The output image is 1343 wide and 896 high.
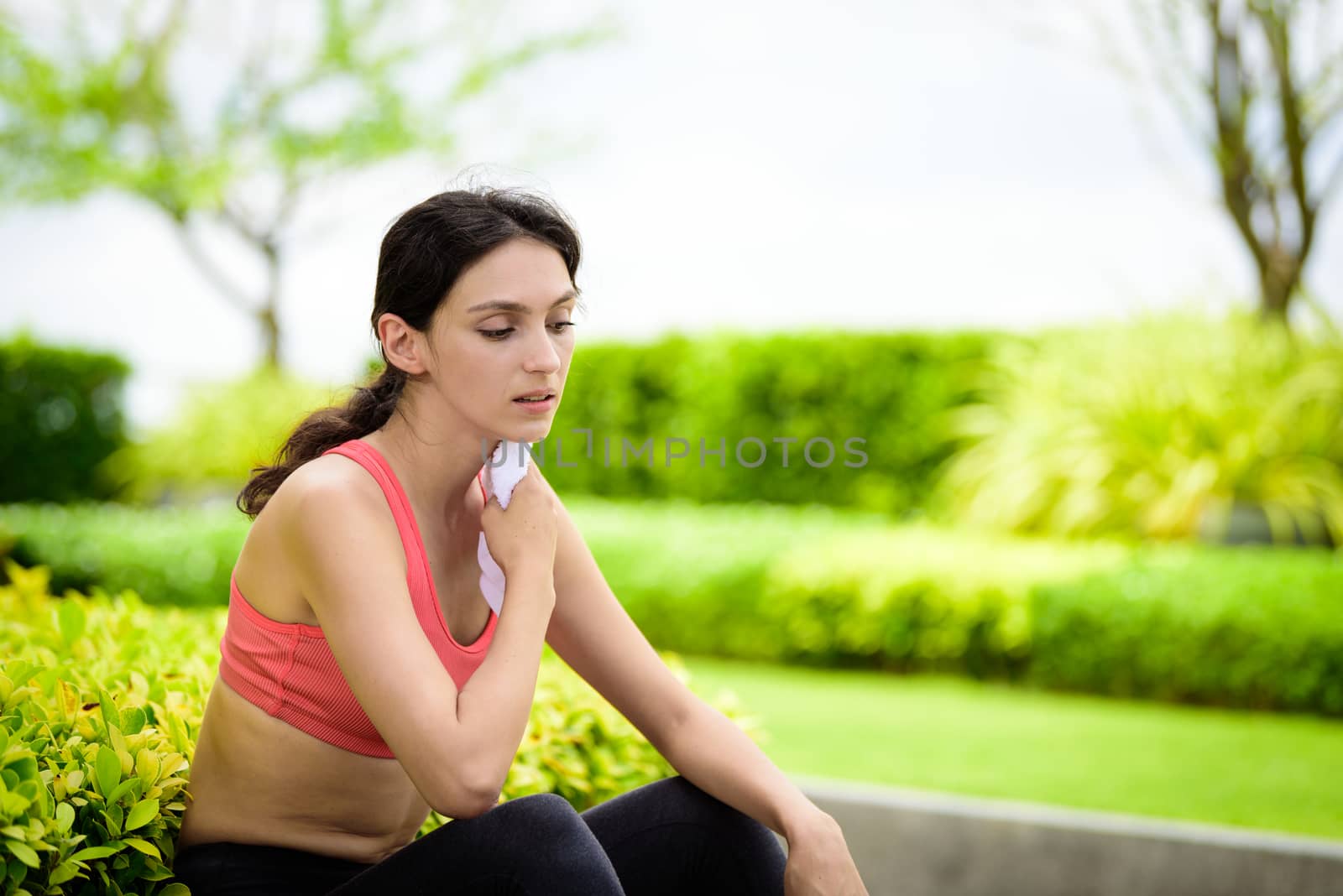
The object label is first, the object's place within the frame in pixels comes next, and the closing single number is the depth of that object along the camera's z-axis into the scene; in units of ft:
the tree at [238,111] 51.78
